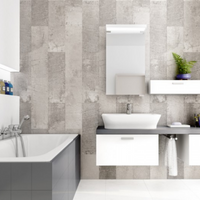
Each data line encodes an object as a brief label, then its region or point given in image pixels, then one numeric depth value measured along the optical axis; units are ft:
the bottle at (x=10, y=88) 10.23
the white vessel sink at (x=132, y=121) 9.39
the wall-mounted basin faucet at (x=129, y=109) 10.54
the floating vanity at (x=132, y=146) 9.21
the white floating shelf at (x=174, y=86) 10.43
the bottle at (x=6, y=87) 9.90
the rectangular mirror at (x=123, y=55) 10.84
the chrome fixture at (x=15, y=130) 9.16
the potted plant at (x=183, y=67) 10.48
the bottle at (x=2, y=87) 9.47
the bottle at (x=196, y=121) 10.46
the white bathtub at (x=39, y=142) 9.28
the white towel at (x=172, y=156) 9.55
